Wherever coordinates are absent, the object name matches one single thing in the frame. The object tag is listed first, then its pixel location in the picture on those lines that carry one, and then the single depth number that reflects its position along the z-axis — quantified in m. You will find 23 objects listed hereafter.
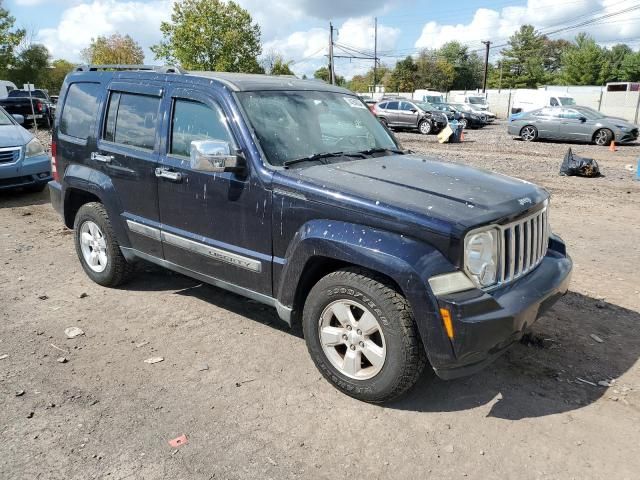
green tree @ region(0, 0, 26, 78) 45.25
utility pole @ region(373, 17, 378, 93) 67.56
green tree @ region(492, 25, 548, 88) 83.56
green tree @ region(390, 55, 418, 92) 75.50
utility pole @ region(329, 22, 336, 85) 50.17
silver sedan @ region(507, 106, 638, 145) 18.84
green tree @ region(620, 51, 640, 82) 68.75
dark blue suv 2.91
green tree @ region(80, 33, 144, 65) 59.25
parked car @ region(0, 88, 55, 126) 23.97
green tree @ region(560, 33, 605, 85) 72.88
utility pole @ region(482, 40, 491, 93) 61.26
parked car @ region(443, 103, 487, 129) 28.38
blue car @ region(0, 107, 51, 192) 8.72
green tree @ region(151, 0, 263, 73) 40.78
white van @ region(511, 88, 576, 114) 28.66
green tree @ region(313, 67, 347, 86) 85.68
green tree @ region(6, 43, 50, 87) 53.54
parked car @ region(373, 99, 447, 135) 24.53
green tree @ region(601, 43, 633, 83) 71.19
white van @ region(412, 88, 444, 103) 37.87
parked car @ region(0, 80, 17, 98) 36.97
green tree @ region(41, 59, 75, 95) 58.48
